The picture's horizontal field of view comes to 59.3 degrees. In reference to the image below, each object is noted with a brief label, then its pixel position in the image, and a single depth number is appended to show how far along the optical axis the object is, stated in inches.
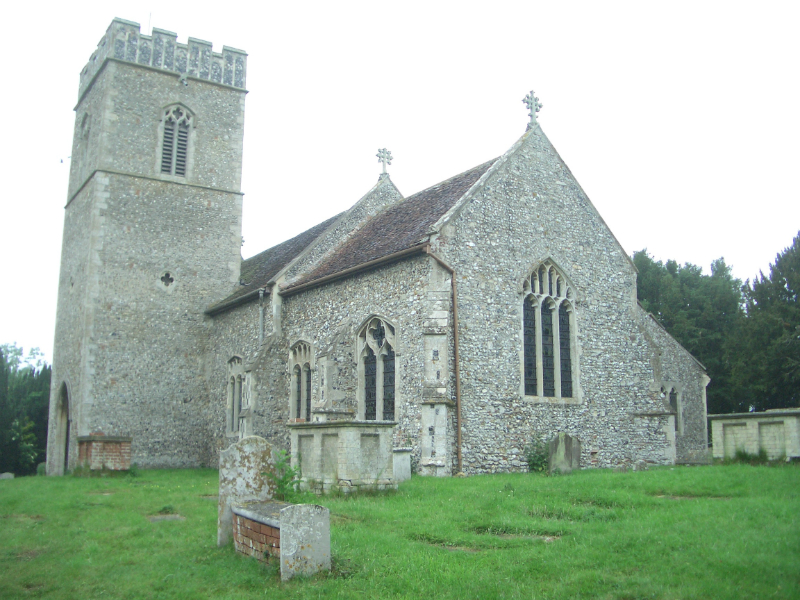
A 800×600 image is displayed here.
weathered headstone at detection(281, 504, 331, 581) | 293.7
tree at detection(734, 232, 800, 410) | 1312.7
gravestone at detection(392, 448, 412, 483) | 577.6
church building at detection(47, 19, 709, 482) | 680.4
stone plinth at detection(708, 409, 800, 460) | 546.9
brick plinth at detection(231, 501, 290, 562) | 312.3
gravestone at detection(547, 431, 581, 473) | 618.5
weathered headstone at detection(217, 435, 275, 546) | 362.3
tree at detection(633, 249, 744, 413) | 1524.4
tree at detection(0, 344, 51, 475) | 1343.5
